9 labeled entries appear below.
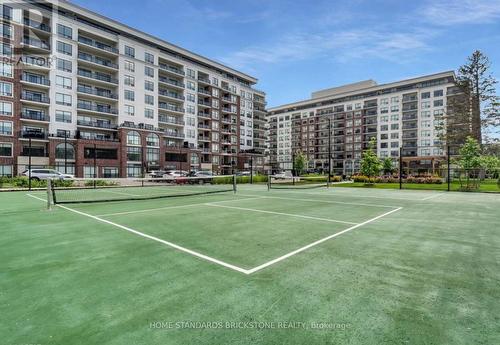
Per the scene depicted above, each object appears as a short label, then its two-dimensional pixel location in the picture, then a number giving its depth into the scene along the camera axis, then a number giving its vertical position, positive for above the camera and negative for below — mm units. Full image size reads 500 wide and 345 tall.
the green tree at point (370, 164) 33031 +440
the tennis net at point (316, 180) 39734 -1993
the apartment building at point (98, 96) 42719 +13663
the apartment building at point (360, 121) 85188 +17994
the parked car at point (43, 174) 31834 -1182
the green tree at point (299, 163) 73750 +1078
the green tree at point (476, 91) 47188 +14200
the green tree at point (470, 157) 24478 +1071
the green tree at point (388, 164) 55594 +775
